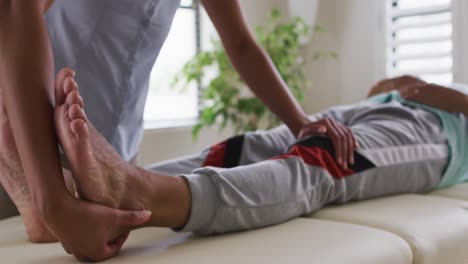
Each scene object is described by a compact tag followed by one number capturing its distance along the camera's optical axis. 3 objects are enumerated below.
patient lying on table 0.82
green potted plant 2.74
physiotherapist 0.79
